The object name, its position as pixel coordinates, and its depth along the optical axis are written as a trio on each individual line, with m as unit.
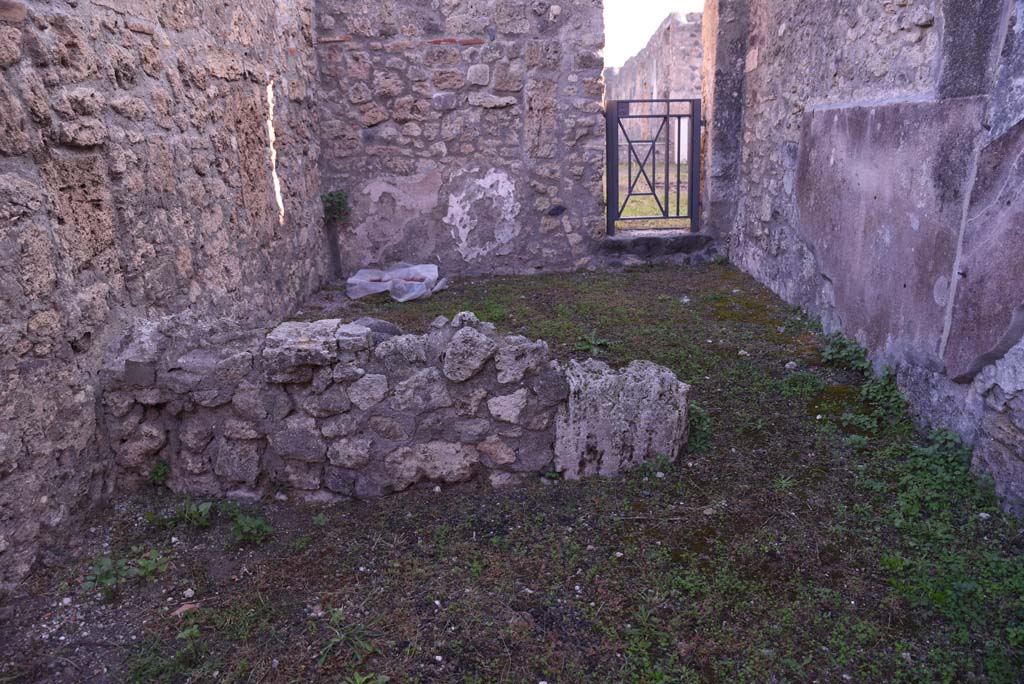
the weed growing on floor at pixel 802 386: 3.66
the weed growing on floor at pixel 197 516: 2.64
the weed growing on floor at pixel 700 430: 3.11
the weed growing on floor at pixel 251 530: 2.56
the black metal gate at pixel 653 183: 6.49
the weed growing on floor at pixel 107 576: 2.31
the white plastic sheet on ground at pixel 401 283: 5.75
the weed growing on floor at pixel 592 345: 4.29
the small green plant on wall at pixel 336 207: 6.12
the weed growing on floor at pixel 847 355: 3.86
